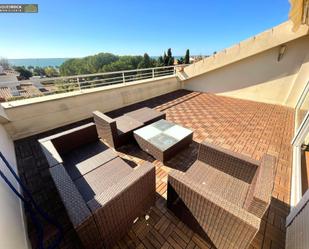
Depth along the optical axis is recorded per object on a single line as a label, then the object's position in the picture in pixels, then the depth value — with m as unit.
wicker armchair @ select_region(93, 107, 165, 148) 2.74
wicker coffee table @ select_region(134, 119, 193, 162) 2.49
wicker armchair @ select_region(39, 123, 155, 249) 1.11
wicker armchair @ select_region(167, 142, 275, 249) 1.08
